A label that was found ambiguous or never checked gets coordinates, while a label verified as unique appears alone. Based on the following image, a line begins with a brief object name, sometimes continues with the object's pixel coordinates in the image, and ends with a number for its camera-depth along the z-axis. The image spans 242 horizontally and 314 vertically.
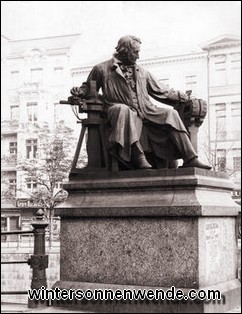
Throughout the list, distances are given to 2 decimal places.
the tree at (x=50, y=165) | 19.25
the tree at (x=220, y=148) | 24.60
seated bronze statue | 6.41
